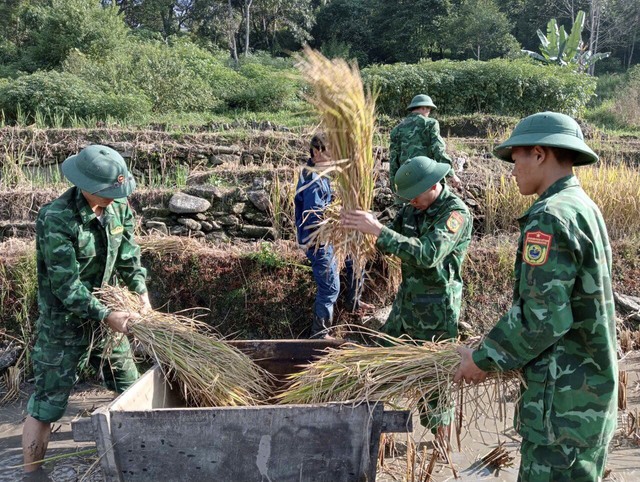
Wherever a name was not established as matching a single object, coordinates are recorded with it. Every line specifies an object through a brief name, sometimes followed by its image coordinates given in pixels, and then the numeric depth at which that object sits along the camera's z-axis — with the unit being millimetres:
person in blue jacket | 3677
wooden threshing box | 2277
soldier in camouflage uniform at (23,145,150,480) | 2795
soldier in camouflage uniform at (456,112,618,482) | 1842
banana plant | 19234
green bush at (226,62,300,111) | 14250
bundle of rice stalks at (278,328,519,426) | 2234
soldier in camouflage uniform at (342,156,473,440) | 2793
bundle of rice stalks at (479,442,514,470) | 3180
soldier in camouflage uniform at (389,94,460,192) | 5523
